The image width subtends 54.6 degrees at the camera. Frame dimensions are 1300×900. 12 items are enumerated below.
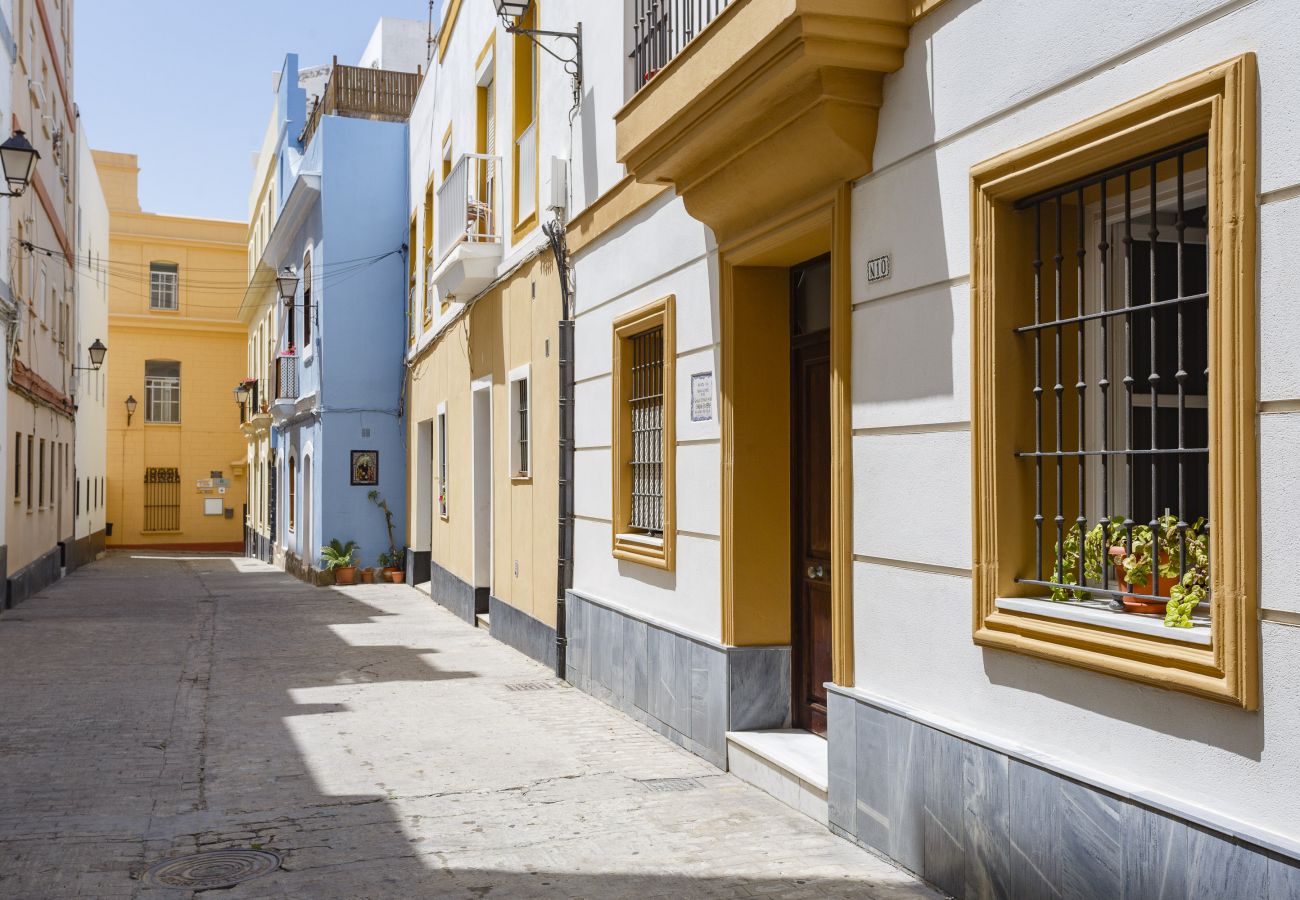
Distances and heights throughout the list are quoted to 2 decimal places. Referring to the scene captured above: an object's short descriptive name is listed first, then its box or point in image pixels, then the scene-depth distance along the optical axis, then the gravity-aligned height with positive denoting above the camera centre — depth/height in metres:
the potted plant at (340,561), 20.33 -1.39
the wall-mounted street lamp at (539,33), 9.63 +3.41
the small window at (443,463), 16.70 +0.16
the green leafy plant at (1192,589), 3.72 -0.35
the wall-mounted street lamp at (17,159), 13.20 +3.36
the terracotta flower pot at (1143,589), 3.96 -0.38
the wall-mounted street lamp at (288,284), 22.89 +3.49
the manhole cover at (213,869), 5.03 -1.62
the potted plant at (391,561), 20.67 -1.42
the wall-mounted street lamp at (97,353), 27.03 +2.67
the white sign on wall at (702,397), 7.22 +0.45
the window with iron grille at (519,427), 11.88 +0.46
